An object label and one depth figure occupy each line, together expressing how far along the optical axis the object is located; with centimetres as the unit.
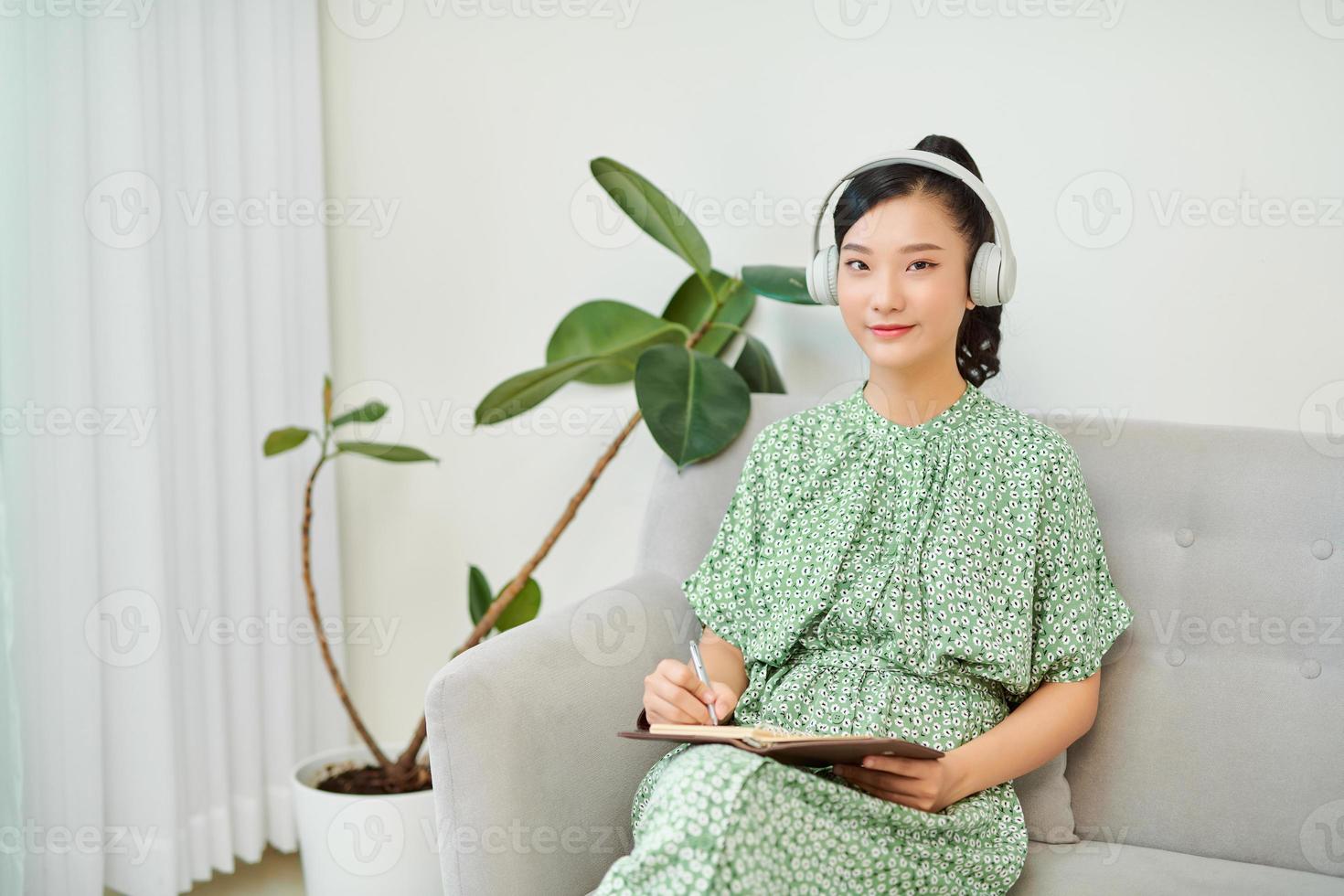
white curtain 180
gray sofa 127
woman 124
